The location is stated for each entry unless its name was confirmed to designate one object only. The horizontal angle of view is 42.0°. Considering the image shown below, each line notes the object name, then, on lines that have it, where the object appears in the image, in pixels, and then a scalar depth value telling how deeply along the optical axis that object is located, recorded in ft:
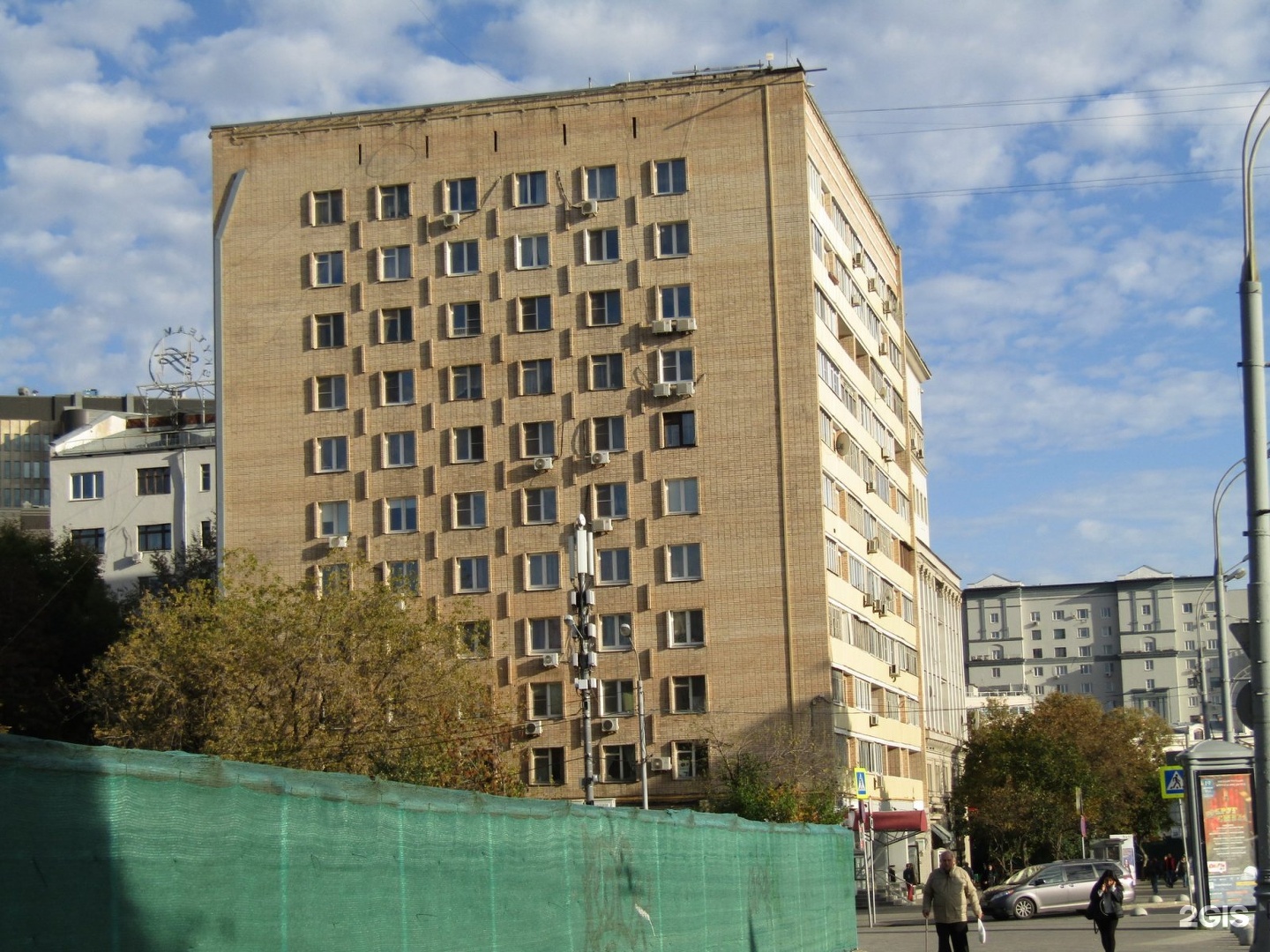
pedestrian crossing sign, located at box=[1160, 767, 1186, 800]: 102.32
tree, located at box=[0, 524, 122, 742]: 192.13
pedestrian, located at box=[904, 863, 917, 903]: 210.79
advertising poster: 95.20
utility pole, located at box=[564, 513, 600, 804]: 128.26
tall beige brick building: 191.93
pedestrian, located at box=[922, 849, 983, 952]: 63.62
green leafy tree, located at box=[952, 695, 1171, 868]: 232.12
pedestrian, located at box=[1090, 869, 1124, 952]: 78.48
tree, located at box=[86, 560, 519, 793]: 133.69
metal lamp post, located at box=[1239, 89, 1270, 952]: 51.85
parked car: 152.66
